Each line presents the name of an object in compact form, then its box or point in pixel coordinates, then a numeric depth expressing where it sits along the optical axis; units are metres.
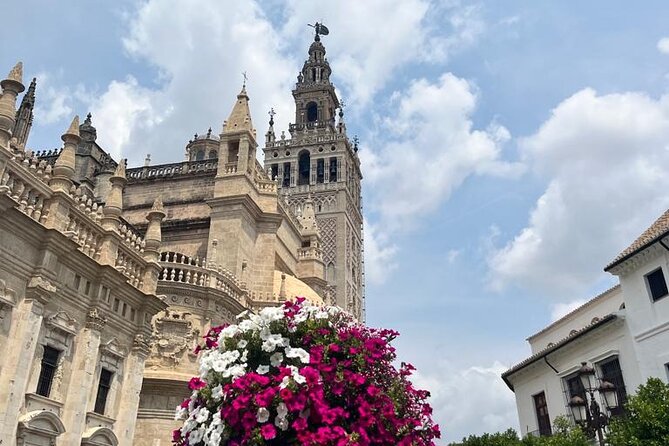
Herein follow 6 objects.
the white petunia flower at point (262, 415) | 8.71
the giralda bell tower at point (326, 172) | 60.28
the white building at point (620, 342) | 16.20
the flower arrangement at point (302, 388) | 8.75
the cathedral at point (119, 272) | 13.25
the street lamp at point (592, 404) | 11.75
